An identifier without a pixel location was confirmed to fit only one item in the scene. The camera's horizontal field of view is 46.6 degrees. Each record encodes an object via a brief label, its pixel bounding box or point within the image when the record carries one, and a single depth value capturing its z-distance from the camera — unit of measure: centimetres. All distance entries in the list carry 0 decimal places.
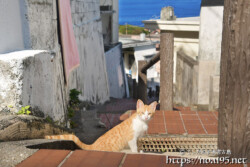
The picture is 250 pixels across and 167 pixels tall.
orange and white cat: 340
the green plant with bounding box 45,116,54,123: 307
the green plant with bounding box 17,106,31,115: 263
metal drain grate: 397
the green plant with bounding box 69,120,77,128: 449
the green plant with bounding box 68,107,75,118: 460
